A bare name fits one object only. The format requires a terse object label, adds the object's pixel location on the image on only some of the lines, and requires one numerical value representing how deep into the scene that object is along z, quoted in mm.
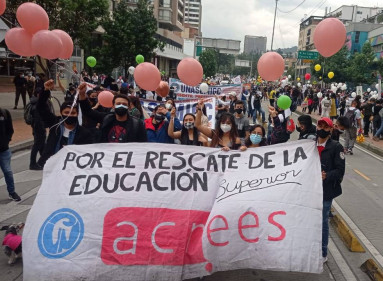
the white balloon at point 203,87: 10775
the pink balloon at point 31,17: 5602
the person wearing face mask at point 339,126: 6423
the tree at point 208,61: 67750
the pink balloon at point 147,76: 6375
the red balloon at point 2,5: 6120
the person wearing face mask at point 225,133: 4949
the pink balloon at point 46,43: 5324
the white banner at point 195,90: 11148
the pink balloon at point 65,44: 5898
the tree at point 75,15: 14867
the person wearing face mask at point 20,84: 15445
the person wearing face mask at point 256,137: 4738
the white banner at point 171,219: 3449
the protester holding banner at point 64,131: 5242
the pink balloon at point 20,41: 5688
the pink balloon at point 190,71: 6137
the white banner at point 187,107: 8516
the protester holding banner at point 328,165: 4121
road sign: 31484
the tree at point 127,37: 23734
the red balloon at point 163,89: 7893
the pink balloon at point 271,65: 5773
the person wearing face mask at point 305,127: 4683
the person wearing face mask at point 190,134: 5297
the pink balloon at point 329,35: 5039
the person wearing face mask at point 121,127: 4762
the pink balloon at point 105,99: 7137
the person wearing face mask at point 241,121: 6695
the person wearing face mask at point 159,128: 5594
